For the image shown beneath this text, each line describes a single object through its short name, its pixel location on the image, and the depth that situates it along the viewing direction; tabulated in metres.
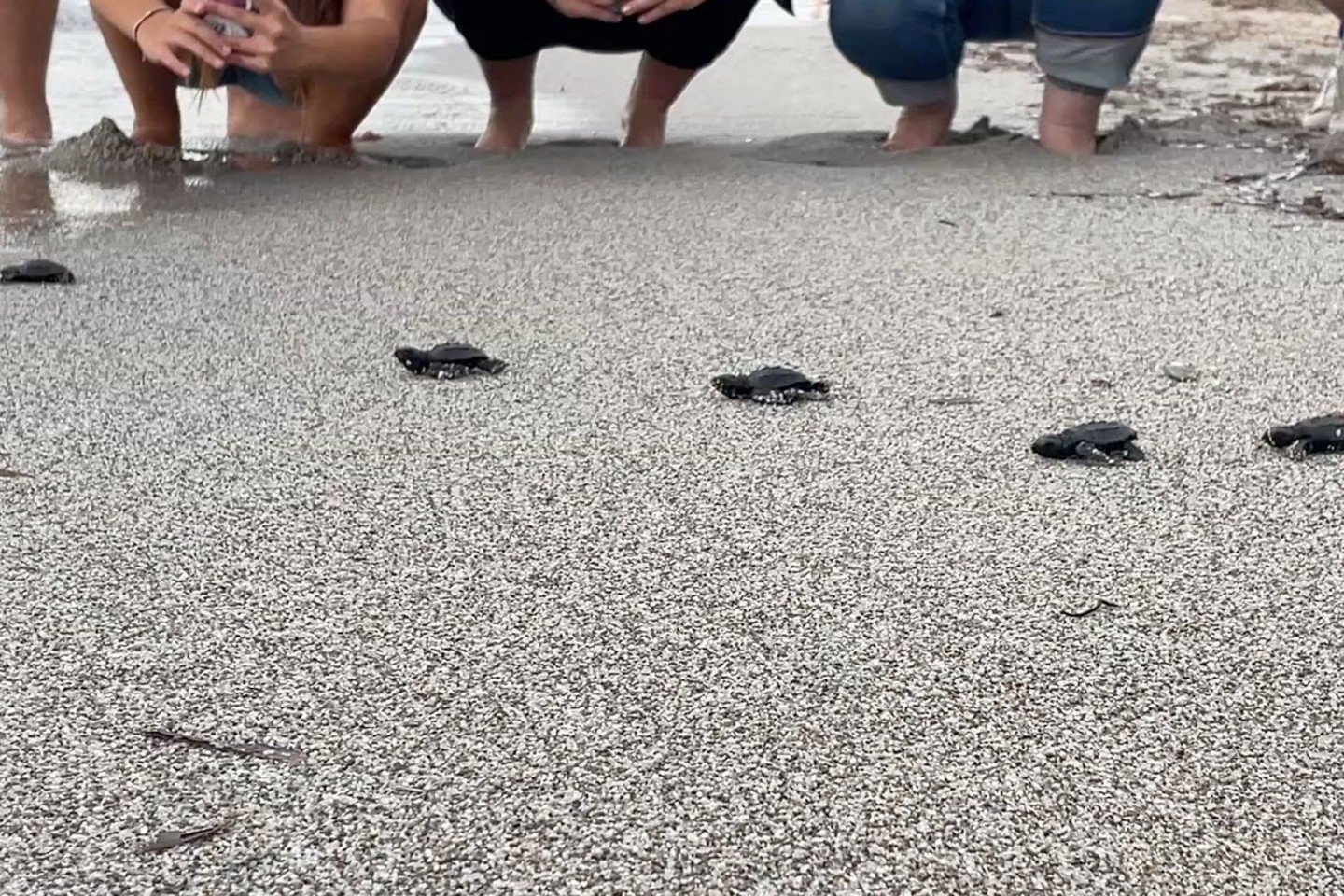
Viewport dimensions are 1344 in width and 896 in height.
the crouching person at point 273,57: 2.32
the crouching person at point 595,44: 2.88
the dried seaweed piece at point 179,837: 1.44
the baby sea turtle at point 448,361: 1.89
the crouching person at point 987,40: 2.68
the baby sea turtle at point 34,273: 2.08
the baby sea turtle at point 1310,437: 1.75
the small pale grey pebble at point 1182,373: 1.88
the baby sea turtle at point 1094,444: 1.75
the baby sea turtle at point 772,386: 1.84
